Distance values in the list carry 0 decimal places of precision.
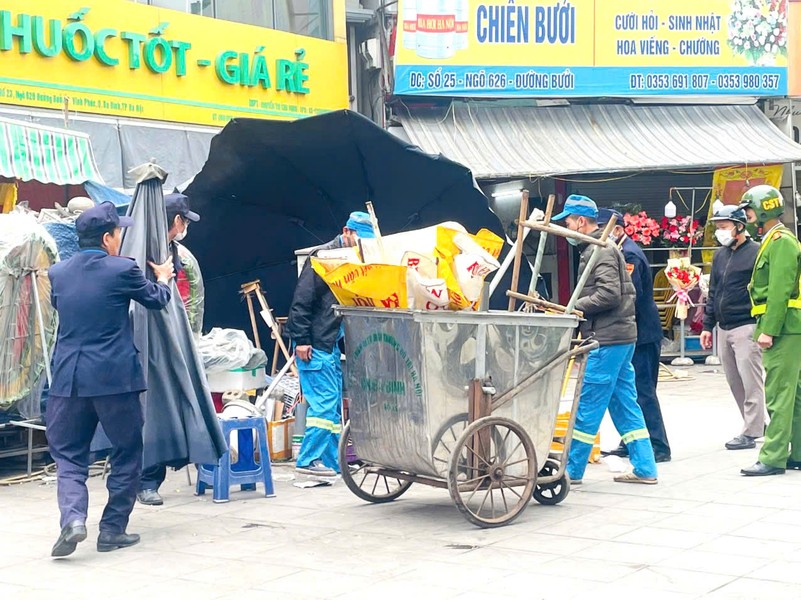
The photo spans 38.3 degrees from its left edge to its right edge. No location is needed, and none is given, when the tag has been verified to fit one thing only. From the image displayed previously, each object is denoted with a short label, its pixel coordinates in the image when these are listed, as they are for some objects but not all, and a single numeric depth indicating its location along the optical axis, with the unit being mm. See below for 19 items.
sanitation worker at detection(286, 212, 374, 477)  7801
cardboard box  8672
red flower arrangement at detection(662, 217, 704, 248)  15930
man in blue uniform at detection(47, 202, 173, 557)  5828
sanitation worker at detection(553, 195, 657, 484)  7203
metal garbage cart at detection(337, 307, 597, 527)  6184
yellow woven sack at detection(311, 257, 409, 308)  6309
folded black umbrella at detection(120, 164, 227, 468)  6840
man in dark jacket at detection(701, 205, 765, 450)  8750
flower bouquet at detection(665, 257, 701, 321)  15328
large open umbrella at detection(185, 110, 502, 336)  8000
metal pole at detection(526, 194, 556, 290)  6457
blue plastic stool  7238
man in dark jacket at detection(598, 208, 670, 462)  8266
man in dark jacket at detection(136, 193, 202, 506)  7203
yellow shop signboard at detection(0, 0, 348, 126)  13078
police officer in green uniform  7539
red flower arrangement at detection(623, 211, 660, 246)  15664
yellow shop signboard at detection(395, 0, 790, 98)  16016
